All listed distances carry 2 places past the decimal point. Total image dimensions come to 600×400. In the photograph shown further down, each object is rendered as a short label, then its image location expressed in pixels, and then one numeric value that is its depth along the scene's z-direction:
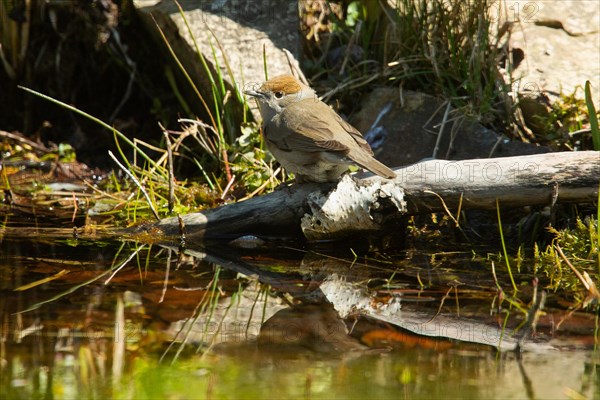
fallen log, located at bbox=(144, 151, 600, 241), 9.63
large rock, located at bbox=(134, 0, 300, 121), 13.71
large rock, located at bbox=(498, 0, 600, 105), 12.80
